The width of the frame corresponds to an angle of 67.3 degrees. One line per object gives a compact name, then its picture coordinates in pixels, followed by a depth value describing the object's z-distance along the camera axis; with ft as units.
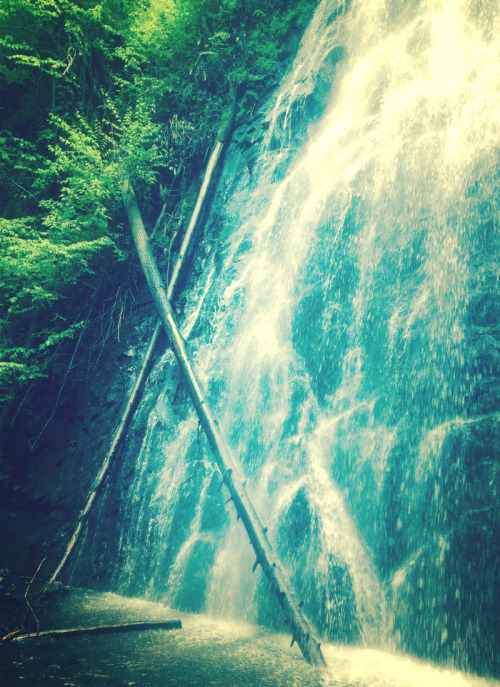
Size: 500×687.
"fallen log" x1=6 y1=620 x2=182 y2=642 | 13.52
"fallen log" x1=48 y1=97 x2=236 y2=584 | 22.68
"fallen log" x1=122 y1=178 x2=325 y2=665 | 13.17
